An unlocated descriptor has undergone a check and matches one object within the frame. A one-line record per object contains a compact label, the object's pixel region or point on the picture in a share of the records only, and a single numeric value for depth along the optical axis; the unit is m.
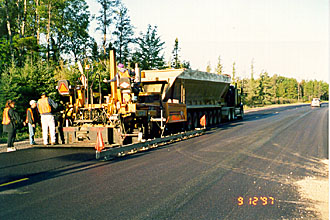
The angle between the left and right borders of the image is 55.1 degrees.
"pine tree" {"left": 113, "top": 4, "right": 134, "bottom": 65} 37.38
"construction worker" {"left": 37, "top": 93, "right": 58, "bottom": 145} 11.29
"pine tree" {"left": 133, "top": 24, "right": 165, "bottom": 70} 40.12
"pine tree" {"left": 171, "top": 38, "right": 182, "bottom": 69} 49.84
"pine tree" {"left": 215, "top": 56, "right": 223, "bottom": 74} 66.44
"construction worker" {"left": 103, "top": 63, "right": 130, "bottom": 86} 10.97
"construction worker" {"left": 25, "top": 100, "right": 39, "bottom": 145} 11.99
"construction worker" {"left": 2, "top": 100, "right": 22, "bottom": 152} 10.88
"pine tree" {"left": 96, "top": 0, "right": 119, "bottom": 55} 35.56
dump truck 10.70
